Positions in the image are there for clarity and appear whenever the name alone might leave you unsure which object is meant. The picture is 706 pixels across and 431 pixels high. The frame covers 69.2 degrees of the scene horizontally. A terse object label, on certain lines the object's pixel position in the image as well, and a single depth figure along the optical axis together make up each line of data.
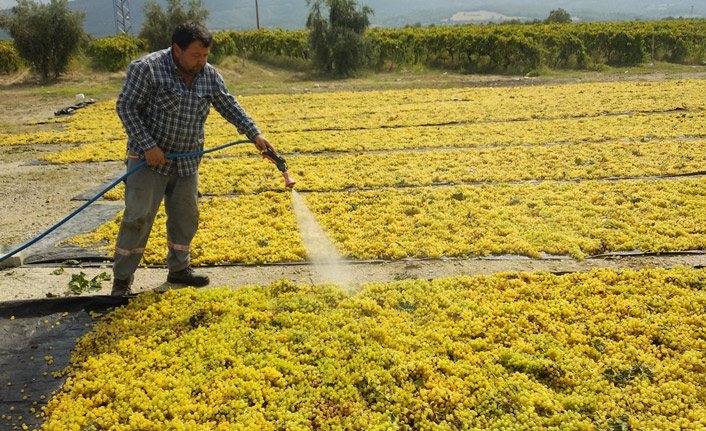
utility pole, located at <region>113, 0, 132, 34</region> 57.15
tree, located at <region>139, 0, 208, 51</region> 33.84
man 4.92
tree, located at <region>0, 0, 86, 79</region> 29.30
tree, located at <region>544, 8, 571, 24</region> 66.55
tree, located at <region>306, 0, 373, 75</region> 31.34
